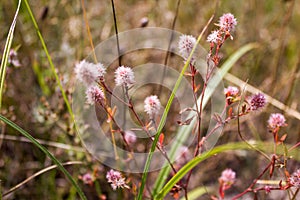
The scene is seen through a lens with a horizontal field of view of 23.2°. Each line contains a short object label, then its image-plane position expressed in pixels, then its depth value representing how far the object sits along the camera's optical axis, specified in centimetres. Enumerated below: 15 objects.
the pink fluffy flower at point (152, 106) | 48
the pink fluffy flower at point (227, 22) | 47
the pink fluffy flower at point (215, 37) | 47
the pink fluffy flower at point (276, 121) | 51
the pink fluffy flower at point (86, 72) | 44
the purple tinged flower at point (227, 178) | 54
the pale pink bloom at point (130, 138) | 59
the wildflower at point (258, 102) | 48
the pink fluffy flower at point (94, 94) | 47
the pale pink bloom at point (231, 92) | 49
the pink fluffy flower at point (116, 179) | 48
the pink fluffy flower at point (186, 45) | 48
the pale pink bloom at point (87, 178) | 57
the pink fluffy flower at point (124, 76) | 46
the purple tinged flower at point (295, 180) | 47
